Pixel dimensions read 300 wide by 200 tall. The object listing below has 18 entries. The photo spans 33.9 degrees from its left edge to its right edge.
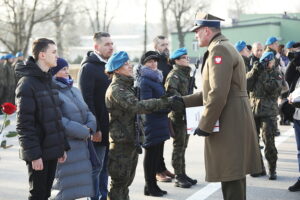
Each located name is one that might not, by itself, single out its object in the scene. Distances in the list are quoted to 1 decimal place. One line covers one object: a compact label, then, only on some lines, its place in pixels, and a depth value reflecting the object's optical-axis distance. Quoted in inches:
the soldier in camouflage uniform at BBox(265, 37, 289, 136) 382.0
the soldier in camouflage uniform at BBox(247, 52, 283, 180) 311.6
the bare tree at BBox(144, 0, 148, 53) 2258.9
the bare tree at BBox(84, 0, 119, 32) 2485.0
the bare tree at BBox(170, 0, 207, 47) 2915.8
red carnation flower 191.3
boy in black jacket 179.5
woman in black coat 267.0
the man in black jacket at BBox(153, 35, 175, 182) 321.7
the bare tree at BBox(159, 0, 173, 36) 2911.9
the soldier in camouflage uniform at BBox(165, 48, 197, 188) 280.5
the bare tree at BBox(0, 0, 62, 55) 1266.0
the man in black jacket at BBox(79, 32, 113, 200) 236.8
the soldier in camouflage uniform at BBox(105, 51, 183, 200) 215.2
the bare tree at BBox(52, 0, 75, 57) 2118.8
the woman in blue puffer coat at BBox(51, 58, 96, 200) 200.7
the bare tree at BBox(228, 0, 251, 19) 4177.9
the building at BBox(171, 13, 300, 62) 2217.0
